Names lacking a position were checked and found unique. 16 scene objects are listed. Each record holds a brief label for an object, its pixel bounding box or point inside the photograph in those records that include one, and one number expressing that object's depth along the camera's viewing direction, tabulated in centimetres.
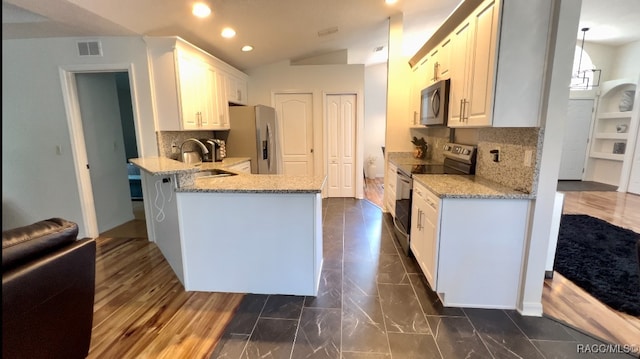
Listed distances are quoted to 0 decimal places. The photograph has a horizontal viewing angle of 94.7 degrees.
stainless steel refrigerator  452
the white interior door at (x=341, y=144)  543
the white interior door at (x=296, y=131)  548
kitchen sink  314
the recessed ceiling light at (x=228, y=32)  343
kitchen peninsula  232
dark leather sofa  127
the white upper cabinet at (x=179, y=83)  318
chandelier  643
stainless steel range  296
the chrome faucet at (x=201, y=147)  361
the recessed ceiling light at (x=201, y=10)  276
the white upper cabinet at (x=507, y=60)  193
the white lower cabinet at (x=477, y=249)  213
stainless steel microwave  290
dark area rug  240
